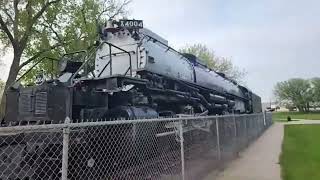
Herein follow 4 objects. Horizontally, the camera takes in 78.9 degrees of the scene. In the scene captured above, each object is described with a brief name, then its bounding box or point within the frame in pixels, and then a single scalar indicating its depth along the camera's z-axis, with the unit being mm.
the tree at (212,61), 29281
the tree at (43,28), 12155
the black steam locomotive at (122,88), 3655
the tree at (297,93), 53533
